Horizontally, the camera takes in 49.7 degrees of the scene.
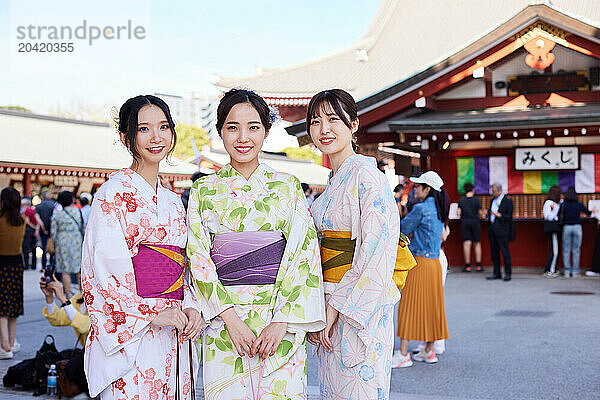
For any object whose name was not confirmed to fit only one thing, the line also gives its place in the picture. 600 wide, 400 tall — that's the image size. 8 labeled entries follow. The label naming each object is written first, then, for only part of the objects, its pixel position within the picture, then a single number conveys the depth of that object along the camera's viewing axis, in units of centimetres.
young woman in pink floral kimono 275
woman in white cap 575
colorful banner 1180
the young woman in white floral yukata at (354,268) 287
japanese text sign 1179
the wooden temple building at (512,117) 1130
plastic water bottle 491
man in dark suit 1108
